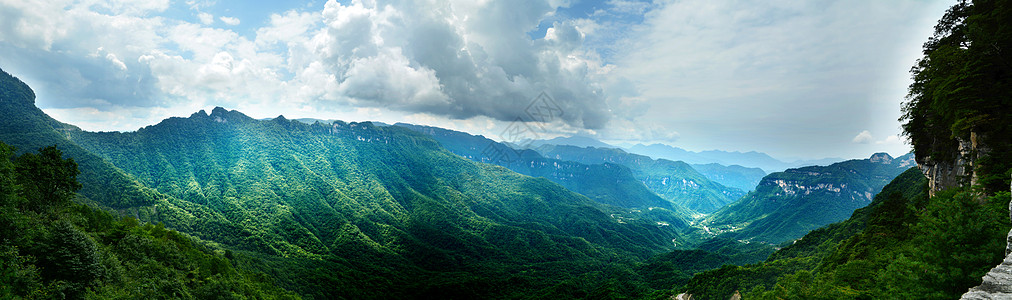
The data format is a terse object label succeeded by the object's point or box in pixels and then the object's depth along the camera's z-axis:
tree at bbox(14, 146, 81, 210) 37.81
